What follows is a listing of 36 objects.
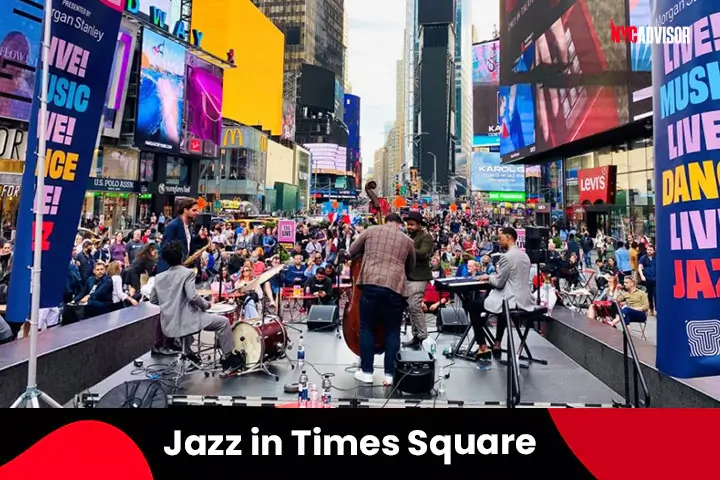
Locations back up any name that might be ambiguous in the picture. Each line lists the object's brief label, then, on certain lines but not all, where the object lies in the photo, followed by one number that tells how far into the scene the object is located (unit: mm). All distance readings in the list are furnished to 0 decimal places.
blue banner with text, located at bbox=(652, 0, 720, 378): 3348
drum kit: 5968
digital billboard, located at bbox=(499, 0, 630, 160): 18594
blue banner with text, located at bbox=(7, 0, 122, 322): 3580
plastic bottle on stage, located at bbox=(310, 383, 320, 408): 4298
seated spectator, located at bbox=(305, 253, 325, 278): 12242
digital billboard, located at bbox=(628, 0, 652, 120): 16094
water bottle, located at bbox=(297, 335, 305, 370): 6393
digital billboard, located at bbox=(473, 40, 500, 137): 60156
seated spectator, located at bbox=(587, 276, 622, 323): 9359
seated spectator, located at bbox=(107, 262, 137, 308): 8273
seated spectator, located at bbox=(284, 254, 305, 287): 12211
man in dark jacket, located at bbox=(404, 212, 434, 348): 6695
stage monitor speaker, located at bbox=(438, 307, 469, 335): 8594
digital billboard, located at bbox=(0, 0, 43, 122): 22641
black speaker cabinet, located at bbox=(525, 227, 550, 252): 8156
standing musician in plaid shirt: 5152
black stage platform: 4992
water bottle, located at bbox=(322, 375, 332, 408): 4555
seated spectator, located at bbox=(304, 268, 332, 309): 10859
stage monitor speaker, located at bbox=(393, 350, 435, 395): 5188
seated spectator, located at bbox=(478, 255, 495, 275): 11820
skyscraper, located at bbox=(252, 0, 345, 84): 113188
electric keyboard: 6023
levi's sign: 21000
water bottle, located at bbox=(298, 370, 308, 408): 4308
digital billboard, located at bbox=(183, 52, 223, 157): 41875
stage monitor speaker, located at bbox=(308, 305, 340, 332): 8961
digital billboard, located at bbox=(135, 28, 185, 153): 35562
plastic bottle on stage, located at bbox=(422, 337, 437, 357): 6684
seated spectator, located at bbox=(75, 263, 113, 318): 7684
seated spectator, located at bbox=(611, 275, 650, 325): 8414
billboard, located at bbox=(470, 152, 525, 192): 57156
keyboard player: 5938
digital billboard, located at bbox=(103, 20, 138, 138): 32031
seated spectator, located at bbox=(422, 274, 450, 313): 10456
